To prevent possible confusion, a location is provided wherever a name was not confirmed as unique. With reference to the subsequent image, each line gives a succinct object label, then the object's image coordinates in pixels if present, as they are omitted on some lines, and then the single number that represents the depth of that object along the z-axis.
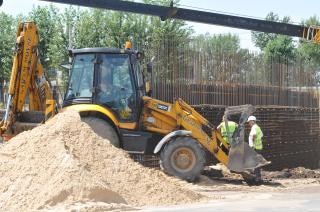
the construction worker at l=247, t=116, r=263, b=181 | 15.18
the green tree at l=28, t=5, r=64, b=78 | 37.69
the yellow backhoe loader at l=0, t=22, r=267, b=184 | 13.89
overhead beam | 15.31
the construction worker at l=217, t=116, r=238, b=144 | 14.85
